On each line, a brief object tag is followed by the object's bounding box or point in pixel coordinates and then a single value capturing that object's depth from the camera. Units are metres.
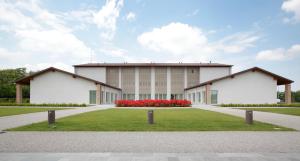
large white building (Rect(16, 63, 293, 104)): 28.82
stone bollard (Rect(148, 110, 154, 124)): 9.11
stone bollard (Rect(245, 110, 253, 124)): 9.16
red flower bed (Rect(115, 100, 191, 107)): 24.75
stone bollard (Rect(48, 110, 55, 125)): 9.06
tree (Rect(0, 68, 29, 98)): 43.60
